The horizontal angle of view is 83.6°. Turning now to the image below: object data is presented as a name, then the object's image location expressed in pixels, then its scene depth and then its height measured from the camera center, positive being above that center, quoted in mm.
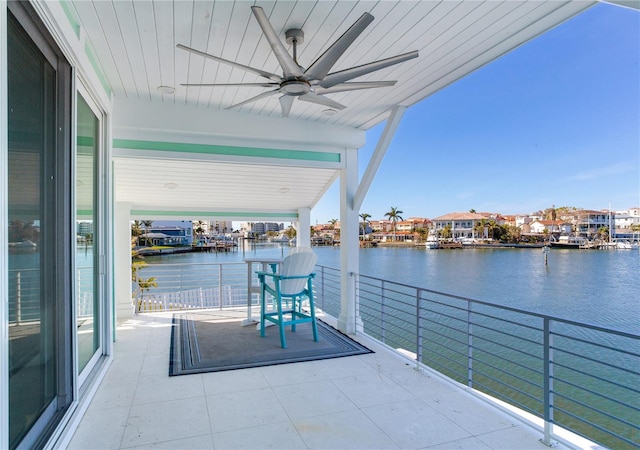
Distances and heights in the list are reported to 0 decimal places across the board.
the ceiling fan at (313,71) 1800 +924
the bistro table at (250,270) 4488 -565
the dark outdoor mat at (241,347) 3279 -1253
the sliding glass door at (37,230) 1426 -4
